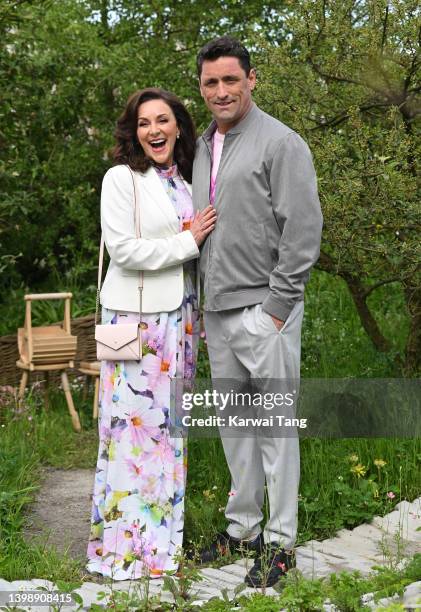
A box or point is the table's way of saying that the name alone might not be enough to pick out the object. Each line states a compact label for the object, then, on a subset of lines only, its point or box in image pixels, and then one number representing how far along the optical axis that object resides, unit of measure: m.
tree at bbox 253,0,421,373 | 5.28
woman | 4.55
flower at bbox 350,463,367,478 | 5.28
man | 4.29
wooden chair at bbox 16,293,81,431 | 6.96
